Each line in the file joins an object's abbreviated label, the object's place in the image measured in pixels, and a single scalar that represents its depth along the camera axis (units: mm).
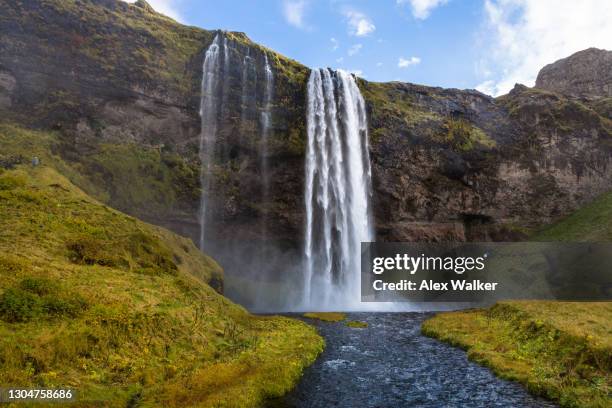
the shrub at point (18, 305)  16125
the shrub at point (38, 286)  17938
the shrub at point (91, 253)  25156
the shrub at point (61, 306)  17406
